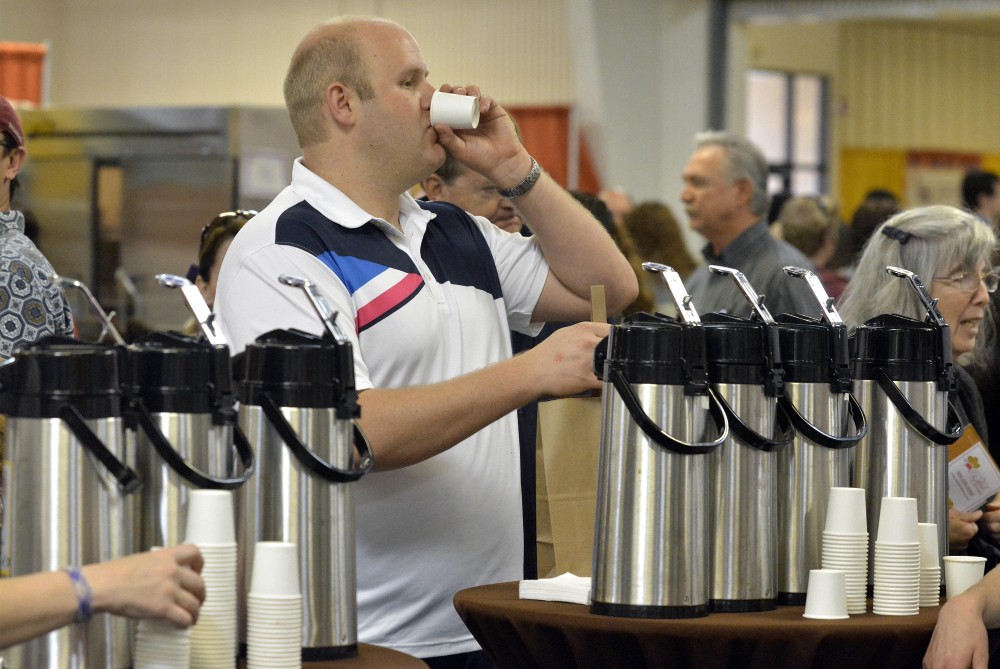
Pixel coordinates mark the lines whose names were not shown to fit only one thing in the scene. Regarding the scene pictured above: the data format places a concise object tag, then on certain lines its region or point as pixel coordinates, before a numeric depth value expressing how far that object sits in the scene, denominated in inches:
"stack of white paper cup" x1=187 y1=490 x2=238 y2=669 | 129.4
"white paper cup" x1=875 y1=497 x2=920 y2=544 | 146.0
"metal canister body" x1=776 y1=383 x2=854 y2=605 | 147.5
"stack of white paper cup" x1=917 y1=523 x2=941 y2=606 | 149.0
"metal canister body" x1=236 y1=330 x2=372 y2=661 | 135.1
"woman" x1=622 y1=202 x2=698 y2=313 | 340.9
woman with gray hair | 183.8
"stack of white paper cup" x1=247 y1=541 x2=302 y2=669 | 130.3
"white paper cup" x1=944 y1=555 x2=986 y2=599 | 149.4
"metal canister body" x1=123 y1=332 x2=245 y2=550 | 131.9
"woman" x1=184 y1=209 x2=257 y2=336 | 205.7
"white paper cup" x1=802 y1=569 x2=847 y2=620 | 142.3
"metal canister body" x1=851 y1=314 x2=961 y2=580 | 152.0
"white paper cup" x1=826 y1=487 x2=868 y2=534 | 144.9
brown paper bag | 148.6
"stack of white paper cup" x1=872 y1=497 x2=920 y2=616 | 145.2
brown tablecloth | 140.0
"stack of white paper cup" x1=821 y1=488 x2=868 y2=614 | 144.9
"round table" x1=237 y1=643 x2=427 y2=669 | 135.0
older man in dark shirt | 275.4
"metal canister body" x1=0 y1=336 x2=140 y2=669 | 128.8
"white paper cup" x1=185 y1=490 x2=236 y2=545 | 129.2
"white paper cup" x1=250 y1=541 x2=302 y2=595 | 130.2
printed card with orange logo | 163.6
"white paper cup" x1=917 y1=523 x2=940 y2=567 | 149.4
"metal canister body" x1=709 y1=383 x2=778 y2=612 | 144.2
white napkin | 144.8
